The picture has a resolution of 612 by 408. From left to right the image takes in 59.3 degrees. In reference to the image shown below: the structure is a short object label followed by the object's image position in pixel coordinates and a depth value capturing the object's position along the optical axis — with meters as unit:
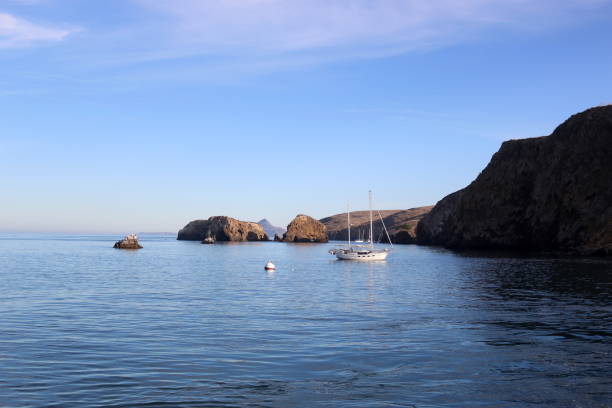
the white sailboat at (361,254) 109.44
